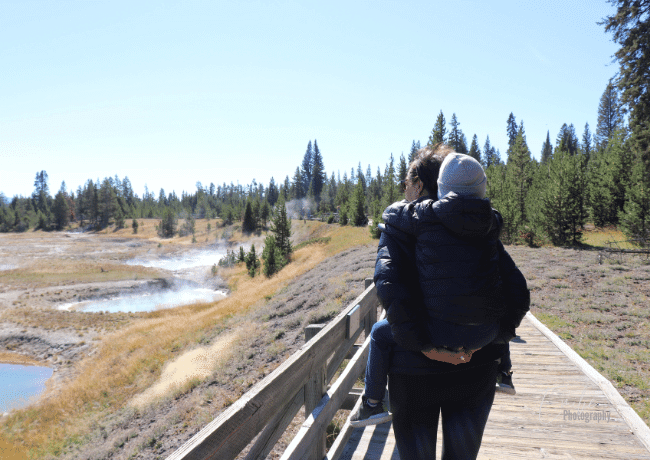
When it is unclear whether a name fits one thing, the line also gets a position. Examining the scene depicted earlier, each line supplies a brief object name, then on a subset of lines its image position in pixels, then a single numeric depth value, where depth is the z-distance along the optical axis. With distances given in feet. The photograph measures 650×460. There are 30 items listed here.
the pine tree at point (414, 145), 296.92
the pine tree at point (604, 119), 231.30
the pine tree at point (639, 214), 71.31
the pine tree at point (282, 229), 143.23
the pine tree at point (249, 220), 250.57
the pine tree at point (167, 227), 301.84
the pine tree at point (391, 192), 155.25
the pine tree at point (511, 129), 254.33
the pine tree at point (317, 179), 331.36
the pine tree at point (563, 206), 86.22
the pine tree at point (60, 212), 334.44
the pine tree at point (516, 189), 90.17
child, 5.40
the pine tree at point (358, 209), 180.65
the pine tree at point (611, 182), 98.99
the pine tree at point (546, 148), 287.89
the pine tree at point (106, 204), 334.44
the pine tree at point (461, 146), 224.51
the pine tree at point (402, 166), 147.78
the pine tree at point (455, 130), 212.13
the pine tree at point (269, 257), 115.03
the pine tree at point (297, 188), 337.27
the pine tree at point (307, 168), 356.79
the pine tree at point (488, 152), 339.12
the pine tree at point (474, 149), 220.84
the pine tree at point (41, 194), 367.25
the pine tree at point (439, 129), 89.51
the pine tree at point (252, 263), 133.57
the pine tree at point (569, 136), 264.11
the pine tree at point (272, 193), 371.35
